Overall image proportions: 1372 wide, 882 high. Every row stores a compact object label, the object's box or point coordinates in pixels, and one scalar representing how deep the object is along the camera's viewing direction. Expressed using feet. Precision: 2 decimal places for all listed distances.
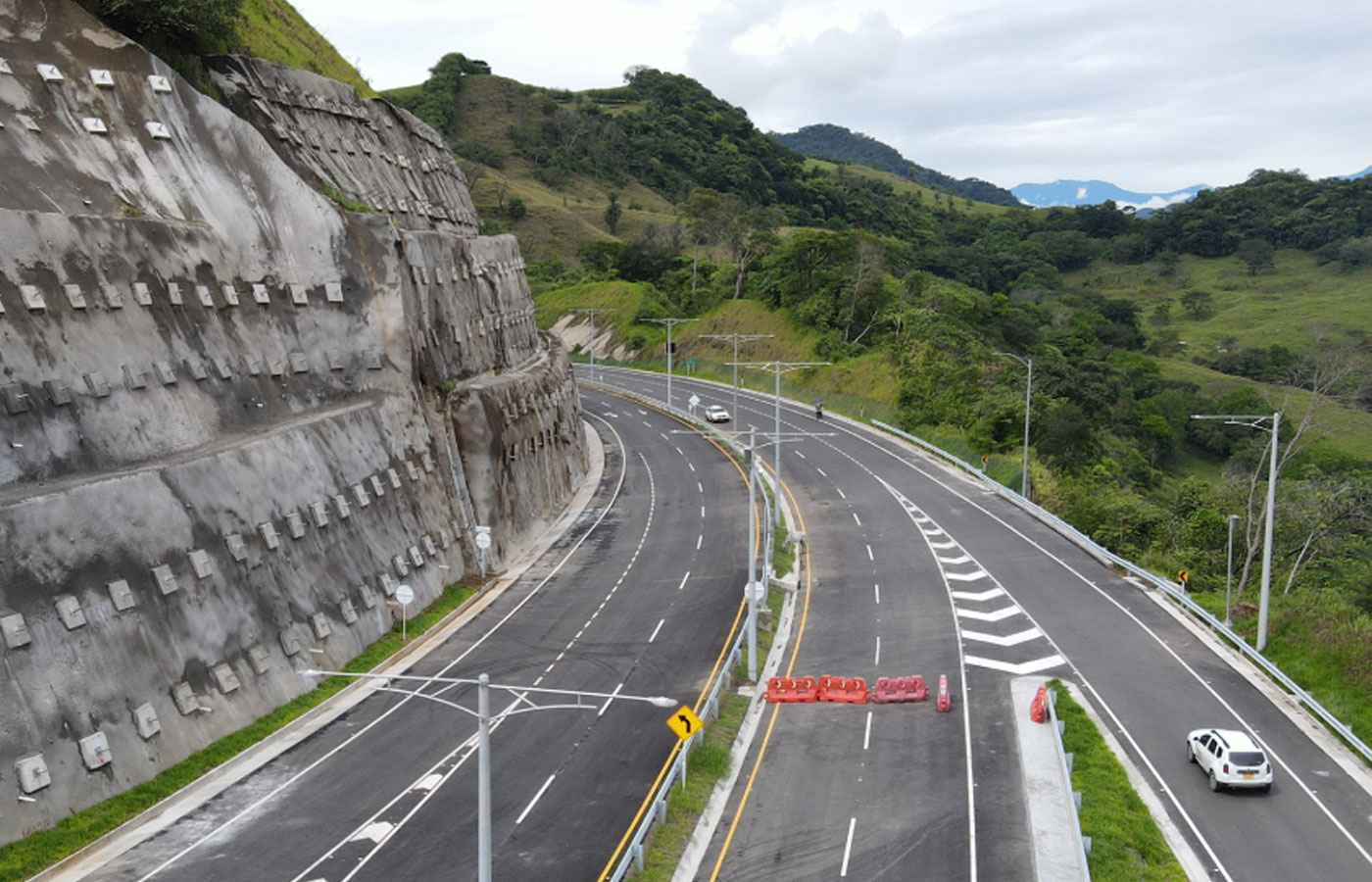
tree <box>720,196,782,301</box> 375.45
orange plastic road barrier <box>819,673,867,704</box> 105.50
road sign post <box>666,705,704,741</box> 79.41
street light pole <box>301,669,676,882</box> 55.57
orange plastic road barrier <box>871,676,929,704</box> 104.99
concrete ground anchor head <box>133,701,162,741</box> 82.43
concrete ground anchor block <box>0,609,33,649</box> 75.41
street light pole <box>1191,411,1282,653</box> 110.01
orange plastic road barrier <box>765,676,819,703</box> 106.01
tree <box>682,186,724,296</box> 404.57
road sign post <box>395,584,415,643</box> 108.26
